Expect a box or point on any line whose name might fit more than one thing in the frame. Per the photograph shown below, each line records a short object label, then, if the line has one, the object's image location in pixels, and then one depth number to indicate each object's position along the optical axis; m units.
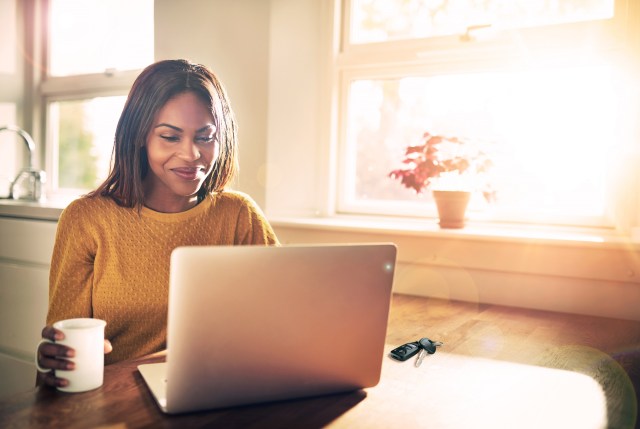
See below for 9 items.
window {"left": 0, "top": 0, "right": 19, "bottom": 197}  3.08
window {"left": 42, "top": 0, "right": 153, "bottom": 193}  2.91
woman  1.27
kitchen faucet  2.83
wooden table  0.75
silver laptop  0.72
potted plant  1.88
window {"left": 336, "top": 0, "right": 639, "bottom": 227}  1.86
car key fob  1.06
